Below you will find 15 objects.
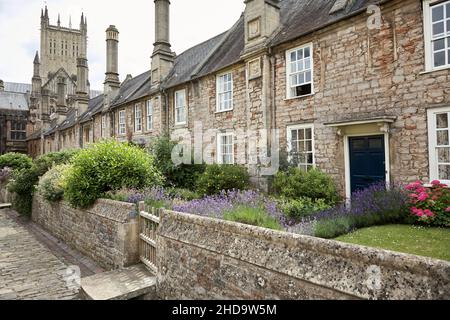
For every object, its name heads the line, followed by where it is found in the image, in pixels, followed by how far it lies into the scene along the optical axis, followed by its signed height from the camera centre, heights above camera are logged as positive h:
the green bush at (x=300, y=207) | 7.83 -1.25
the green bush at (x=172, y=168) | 13.45 -0.16
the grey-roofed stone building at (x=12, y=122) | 47.03 +7.49
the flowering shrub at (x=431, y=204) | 6.64 -1.03
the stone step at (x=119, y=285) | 5.41 -2.39
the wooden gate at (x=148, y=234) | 6.46 -1.61
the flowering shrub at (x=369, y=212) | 6.69 -1.28
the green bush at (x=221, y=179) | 11.12 -0.58
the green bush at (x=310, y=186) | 9.10 -0.74
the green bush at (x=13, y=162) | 25.92 +0.52
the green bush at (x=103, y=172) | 8.80 -0.20
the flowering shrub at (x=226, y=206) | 6.38 -1.00
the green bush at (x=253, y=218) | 5.62 -1.08
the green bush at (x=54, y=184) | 11.03 -0.70
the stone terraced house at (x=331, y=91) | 7.75 +2.64
